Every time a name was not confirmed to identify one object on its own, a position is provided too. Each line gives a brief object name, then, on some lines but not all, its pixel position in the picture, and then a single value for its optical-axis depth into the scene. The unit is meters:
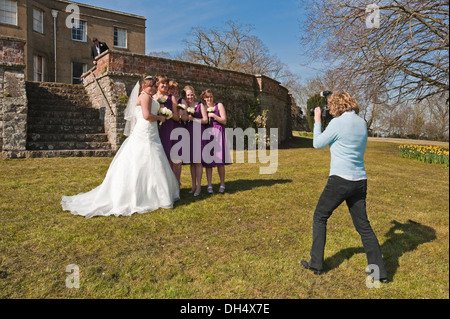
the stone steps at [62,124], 10.57
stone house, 18.83
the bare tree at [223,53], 39.28
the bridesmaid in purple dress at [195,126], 6.17
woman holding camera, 3.14
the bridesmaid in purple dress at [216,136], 6.23
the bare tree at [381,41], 10.83
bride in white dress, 5.04
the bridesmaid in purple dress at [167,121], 5.80
